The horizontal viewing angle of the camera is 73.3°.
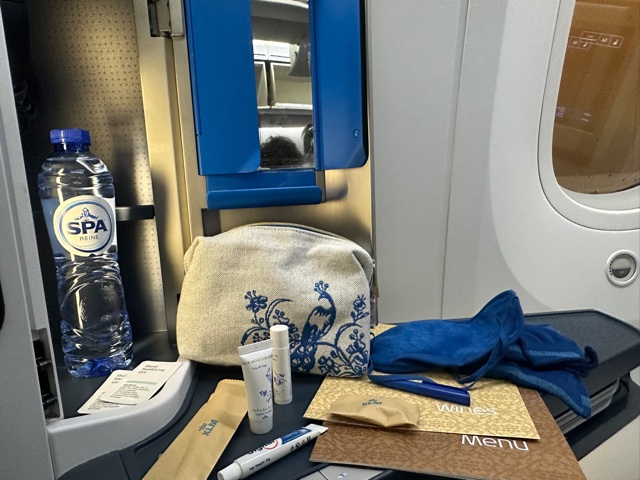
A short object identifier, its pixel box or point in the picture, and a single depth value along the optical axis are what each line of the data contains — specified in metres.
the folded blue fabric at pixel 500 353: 0.62
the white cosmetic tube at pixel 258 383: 0.53
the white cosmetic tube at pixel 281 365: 0.57
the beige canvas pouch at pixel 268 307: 0.64
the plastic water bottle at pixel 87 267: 0.62
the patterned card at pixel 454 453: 0.45
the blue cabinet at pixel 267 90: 0.68
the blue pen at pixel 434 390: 0.58
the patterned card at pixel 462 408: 0.52
